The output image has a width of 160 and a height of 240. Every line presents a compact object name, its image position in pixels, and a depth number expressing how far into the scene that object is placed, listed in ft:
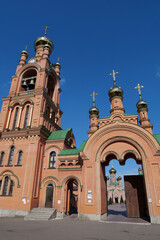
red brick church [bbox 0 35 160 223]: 48.93
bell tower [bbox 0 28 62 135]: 67.26
